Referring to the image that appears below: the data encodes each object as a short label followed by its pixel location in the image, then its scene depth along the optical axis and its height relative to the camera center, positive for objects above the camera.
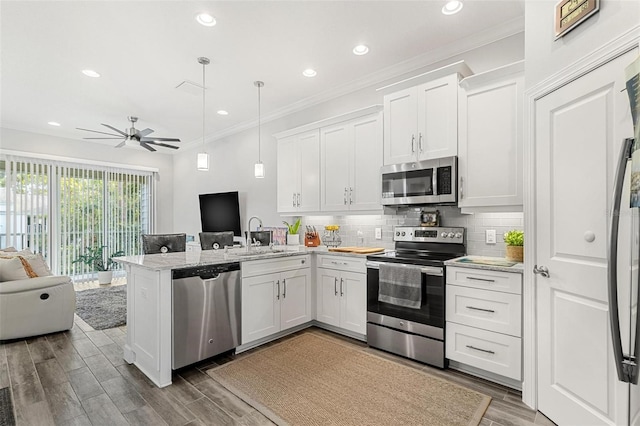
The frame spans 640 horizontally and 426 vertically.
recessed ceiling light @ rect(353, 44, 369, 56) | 3.25 +1.68
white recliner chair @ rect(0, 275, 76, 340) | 3.37 -1.03
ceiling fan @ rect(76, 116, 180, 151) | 5.07 +1.22
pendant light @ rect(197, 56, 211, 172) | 3.49 +0.61
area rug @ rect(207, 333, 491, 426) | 2.08 -1.34
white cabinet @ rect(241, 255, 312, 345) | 3.11 -0.88
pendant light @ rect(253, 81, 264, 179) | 3.85 +0.51
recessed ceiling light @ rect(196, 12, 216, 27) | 2.72 +1.68
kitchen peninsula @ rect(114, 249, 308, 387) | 2.49 -0.78
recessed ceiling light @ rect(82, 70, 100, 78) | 3.75 +1.66
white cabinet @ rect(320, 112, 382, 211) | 3.57 +0.56
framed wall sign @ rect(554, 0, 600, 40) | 1.75 +1.14
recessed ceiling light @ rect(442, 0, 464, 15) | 2.60 +1.70
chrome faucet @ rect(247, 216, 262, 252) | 3.43 -0.31
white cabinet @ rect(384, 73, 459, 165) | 2.95 +0.88
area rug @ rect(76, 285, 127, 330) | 4.02 -1.38
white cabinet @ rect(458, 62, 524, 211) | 2.59 +0.60
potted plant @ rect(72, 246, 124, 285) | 6.30 -1.00
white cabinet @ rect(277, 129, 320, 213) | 4.16 +0.54
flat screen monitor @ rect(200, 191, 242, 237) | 5.79 +0.00
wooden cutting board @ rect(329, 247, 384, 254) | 3.54 -0.44
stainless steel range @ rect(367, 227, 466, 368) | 2.75 -0.76
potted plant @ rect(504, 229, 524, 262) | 2.62 -0.28
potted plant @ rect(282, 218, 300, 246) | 4.46 -0.34
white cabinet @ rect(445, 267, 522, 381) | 2.36 -0.85
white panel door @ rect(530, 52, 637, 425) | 1.68 -0.19
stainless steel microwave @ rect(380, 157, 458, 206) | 2.93 +0.29
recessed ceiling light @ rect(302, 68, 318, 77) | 3.77 +1.67
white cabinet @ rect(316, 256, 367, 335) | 3.31 -0.89
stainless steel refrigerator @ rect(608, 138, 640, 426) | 1.44 -0.33
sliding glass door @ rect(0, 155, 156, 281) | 5.78 +0.08
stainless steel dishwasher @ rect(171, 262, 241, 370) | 2.59 -0.86
